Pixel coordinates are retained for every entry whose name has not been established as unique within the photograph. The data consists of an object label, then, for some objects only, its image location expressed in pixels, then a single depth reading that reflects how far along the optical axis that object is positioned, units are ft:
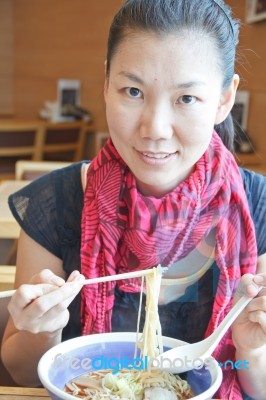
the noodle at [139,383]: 2.61
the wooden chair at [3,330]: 3.99
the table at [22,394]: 2.78
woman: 3.06
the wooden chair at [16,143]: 14.74
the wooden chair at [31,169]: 9.46
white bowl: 2.47
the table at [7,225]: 6.14
